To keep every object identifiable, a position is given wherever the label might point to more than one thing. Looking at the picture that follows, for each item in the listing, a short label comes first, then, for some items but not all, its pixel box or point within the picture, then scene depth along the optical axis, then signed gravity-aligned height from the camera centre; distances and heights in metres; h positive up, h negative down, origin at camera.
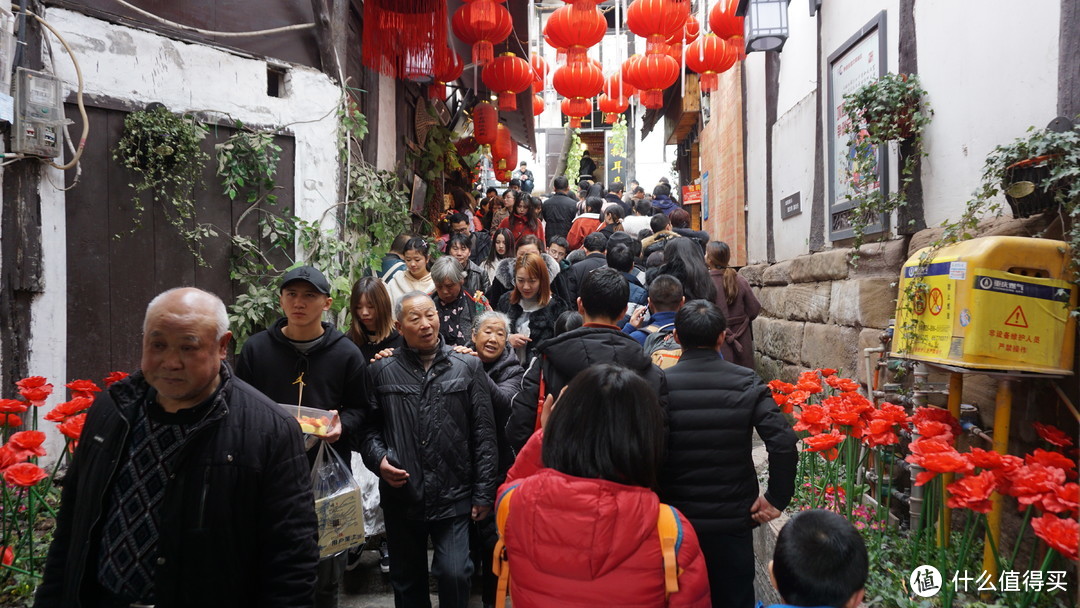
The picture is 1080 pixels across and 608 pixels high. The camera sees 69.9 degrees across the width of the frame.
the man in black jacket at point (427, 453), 3.59 -0.70
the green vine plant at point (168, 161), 5.46 +1.04
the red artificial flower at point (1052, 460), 2.99 -0.61
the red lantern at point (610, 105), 16.19 +4.19
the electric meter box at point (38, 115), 4.73 +1.18
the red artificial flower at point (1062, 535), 2.54 -0.77
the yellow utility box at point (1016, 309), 3.36 -0.02
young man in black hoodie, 3.58 -0.28
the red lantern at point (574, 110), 12.20 +3.10
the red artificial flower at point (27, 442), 3.31 -0.59
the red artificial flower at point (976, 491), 2.84 -0.70
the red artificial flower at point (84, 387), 4.11 -0.44
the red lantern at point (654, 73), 10.35 +3.14
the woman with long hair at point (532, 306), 5.70 -0.01
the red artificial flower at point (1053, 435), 3.24 -0.56
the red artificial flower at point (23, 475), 3.18 -0.71
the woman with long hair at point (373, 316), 4.68 -0.07
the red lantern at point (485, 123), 11.96 +2.83
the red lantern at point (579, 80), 10.81 +3.18
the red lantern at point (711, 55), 9.64 +3.15
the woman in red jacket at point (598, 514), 2.12 -0.59
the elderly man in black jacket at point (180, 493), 2.16 -0.54
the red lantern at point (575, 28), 9.16 +3.31
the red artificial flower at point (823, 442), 3.70 -0.66
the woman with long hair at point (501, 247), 8.54 +0.63
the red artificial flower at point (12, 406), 3.82 -0.51
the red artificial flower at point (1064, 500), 2.70 -0.69
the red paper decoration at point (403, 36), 7.09 +2.55
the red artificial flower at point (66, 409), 3.80 -0.52
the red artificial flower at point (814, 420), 3.90 -0.59
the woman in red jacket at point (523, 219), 10.63 +1.20
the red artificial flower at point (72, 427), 3.68 -0.59
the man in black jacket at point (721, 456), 3.22 -0.63
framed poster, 5.73 +1.68
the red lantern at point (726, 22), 8.71 +3.23
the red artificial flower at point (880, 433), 3.66 -0.62
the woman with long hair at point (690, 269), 5.73 +0.27
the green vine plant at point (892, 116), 5.12 +1.27
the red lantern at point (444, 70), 7.71 +2.77
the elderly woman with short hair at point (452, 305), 5.54 +0.00
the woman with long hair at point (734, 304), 6.41 +0.00
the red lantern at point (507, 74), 10.06 +3.01
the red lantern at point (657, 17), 8.98 +3.38
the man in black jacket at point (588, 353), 3.23 -0.21
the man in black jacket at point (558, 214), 12.71 +1.49
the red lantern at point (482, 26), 8.30 +3.07
